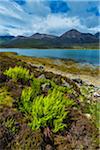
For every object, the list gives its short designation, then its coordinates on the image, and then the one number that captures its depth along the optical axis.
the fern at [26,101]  2.36
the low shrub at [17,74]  3.44
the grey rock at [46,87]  3.16
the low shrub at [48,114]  2.17
